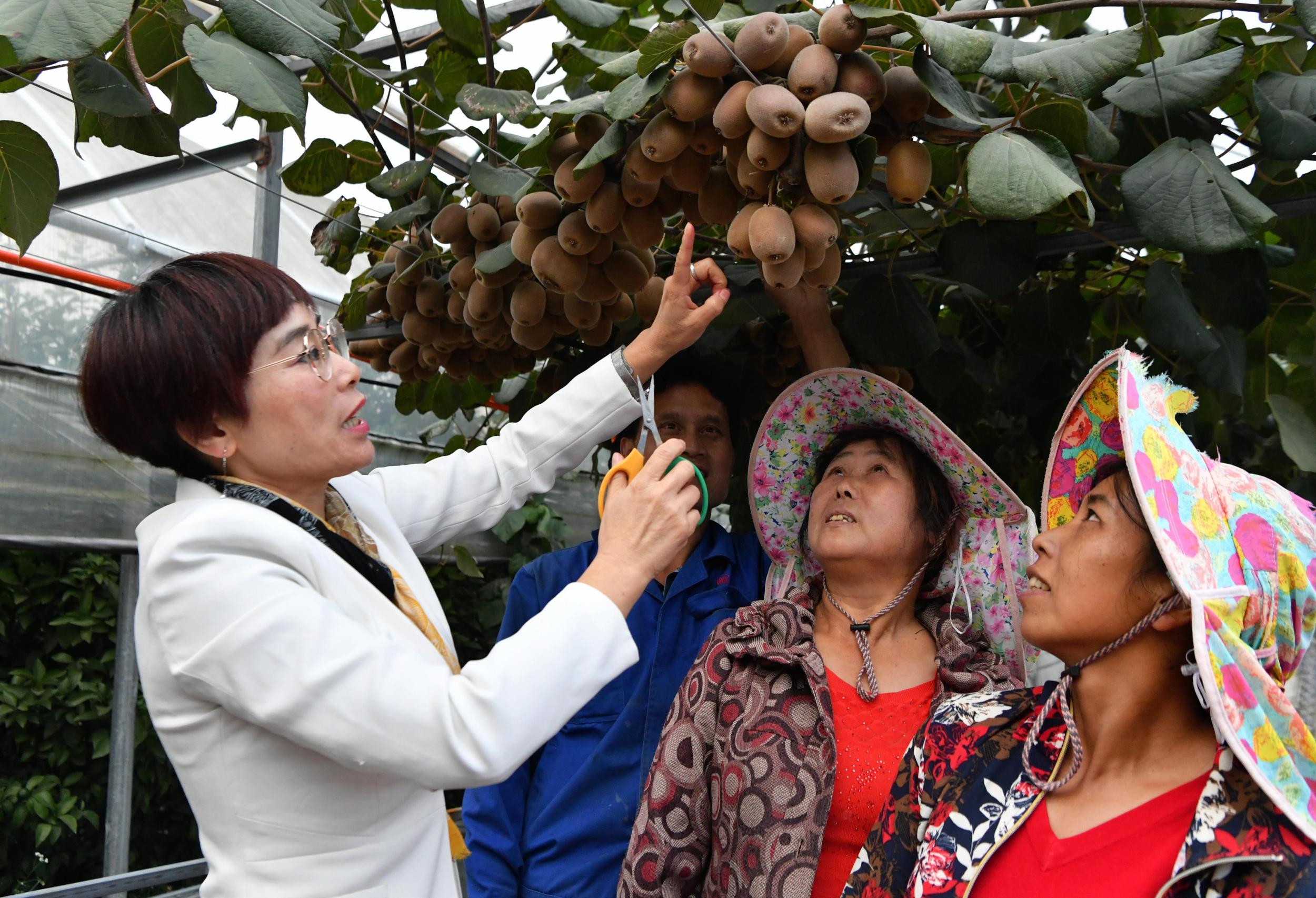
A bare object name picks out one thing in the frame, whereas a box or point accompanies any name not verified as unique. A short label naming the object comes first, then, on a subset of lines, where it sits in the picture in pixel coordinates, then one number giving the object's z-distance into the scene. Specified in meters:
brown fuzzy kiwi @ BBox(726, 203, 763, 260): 1.16
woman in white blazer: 0.96
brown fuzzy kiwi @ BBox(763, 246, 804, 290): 1.14
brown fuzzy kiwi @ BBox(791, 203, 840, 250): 1.11
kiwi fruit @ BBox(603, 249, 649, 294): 1.42
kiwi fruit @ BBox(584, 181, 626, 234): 1.25
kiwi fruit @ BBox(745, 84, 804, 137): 1.03
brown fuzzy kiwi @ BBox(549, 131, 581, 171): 1.29
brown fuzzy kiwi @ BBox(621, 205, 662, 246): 1.28
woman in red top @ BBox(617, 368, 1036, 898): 1.27
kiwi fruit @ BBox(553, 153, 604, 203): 1.23
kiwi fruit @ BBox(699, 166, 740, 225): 1.23
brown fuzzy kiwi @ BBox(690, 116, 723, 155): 1.16
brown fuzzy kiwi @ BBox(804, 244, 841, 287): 1.22
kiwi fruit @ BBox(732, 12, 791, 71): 1.05
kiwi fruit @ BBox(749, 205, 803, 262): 1.10
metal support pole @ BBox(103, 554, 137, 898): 2.28
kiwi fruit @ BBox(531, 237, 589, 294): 1.36
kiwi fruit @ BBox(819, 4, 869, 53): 1.05
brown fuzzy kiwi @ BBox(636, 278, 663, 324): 1.62
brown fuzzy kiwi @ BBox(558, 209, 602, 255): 1.32
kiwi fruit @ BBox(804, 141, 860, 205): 1.06
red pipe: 2.29
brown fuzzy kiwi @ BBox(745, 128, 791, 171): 1.06
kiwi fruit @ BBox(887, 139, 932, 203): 1.12
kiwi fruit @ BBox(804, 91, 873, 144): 1.01
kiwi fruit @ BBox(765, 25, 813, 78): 1.09
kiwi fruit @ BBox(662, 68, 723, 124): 1.11
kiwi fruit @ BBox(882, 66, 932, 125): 1.09
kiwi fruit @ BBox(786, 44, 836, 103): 1.04
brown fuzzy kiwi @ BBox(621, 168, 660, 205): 1.23
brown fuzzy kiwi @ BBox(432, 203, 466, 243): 1.56
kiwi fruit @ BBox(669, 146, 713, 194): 1.19
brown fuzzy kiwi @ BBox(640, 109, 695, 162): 1.13
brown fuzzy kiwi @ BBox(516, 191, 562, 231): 1.35
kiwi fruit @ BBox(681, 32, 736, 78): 1.07
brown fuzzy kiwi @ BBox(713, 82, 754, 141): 1.08
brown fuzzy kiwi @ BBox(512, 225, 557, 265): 1.39
